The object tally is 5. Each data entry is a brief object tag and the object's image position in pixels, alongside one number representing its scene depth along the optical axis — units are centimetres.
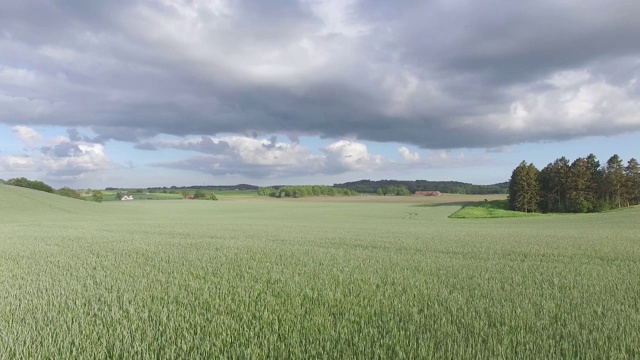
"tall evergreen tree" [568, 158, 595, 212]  7125
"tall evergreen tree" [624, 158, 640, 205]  8062
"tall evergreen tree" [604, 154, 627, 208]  7612
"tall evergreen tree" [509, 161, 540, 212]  7412
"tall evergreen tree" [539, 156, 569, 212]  7456
